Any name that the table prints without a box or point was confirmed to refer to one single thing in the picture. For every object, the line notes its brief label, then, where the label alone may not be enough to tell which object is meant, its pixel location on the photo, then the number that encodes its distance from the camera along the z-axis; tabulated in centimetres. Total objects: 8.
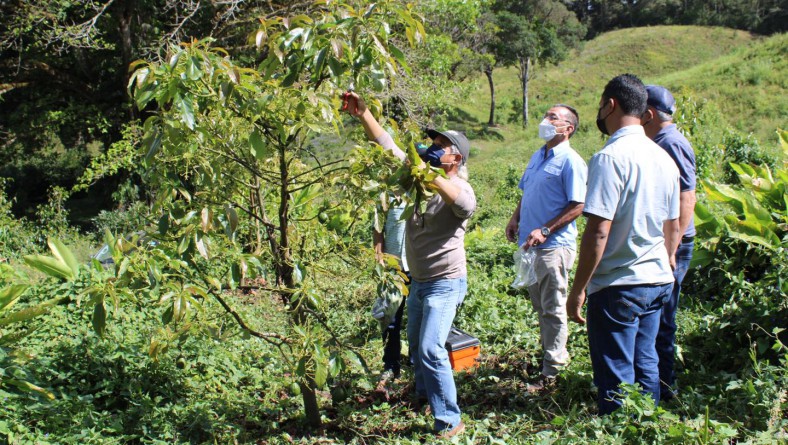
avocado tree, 248
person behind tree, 423
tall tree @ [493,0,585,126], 3369
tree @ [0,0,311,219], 993
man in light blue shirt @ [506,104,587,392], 383
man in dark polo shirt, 342
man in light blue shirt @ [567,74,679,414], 276
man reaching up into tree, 329
